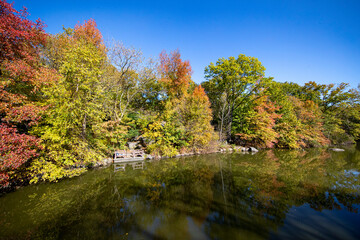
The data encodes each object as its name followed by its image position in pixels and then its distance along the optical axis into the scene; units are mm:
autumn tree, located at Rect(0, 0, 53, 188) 6070
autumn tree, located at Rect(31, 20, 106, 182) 8039
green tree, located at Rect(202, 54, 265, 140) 21016
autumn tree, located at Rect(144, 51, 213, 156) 15951
